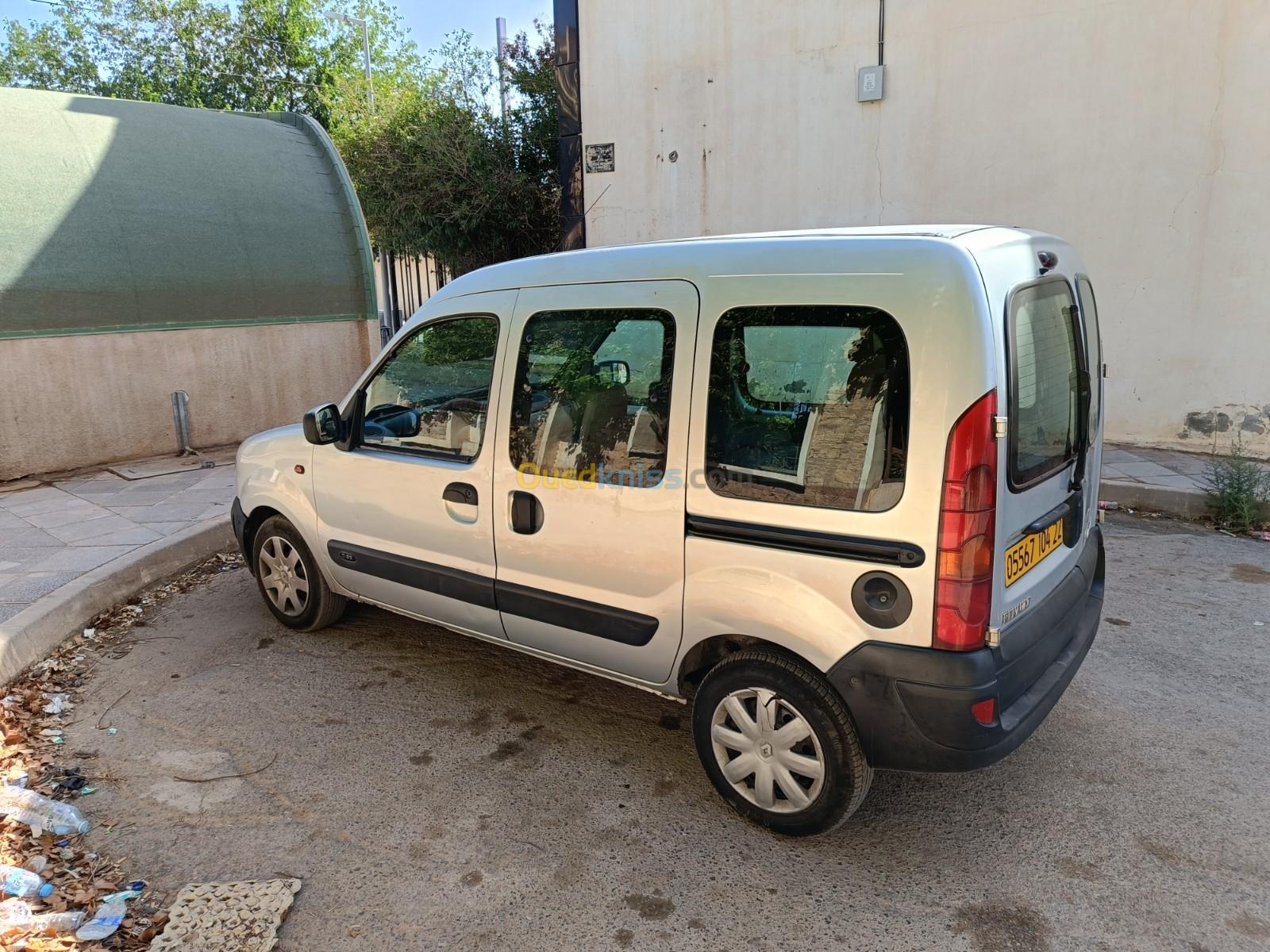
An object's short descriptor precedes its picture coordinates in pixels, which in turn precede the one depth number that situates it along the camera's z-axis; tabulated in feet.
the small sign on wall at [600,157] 35.06
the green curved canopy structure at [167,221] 26.58
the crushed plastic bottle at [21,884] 8.78
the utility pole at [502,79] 45.80
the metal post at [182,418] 29.73
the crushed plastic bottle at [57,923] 8.39
